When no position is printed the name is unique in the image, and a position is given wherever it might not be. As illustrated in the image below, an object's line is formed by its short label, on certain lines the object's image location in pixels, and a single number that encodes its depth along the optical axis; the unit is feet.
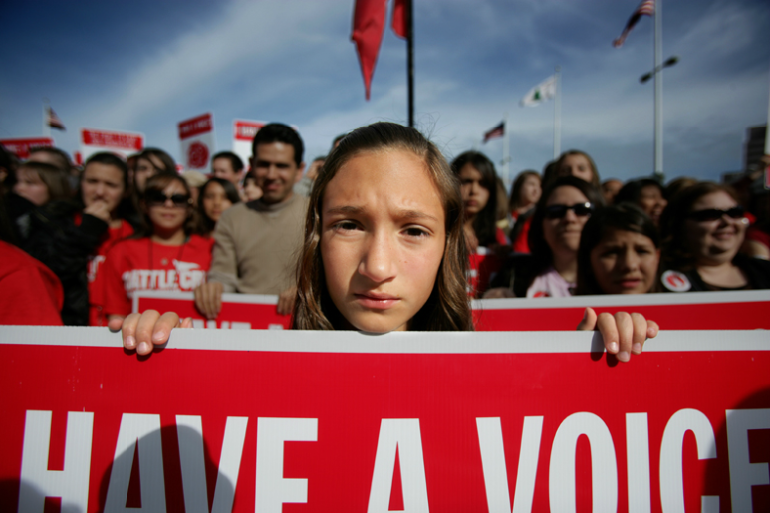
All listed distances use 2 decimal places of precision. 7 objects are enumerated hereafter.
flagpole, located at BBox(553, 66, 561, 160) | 104.06
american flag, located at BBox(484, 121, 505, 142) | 78.54
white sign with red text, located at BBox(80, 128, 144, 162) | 37.04
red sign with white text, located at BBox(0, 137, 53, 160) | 50.95
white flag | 79.44
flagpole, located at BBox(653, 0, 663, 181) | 58.75
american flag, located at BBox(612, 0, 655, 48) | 45.29
